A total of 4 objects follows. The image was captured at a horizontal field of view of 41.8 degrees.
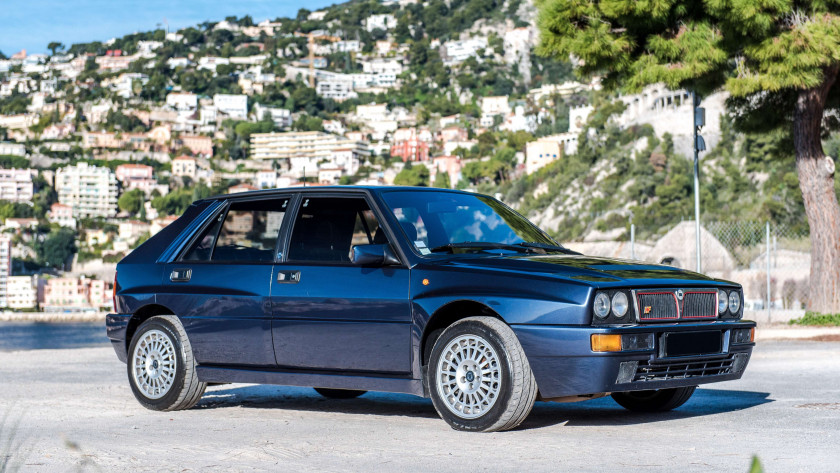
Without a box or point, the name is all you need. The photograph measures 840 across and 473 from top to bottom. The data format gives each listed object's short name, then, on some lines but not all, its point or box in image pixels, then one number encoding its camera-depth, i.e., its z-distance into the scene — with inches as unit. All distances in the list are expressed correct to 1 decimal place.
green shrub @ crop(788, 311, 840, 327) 657.6
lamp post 698.8
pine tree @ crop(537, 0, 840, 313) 614.2
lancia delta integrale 235.0
